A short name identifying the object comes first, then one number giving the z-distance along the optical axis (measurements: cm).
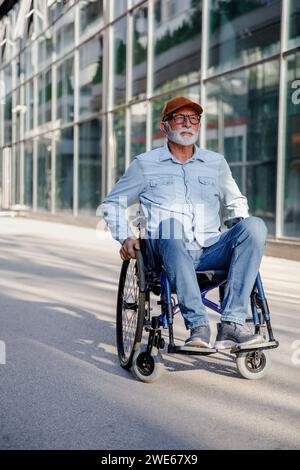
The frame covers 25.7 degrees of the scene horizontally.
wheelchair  354
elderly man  349
